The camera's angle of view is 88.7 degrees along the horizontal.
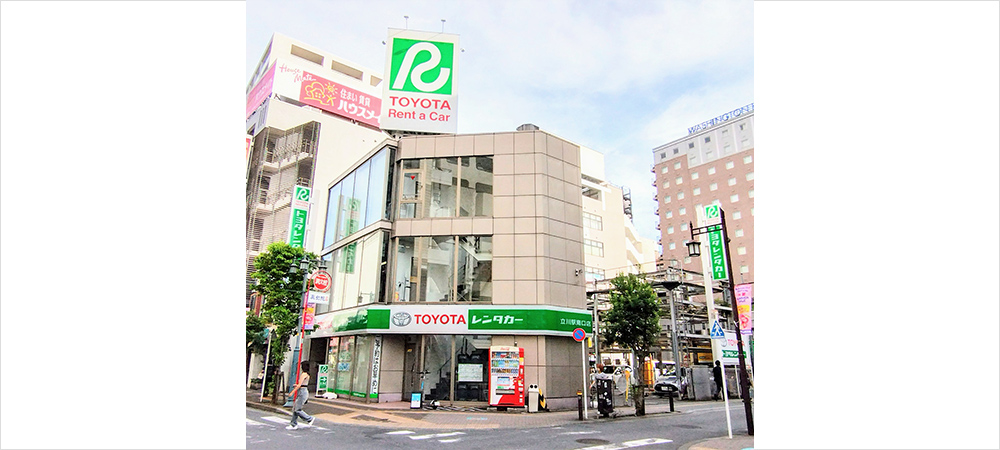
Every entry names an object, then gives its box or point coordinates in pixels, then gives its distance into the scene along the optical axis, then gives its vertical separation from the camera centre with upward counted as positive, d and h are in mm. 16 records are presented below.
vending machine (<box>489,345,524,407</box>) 17141 -753
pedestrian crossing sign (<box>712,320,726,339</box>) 11984 +567
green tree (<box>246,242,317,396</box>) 20172 +2523
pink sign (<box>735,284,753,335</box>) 13812 +1383
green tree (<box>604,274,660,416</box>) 23750 +1742
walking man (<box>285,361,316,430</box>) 12134 -1091
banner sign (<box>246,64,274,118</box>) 48369 +24772
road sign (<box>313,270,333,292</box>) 17250 +2324
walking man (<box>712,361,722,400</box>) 16312 -484
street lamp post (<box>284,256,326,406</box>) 17373 +1854
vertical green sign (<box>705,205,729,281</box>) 19531 +3936
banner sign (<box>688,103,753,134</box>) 64250 +30137
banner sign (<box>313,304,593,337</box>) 17812 +1135
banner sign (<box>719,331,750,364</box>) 11844 +129
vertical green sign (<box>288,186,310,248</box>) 27333 +7199
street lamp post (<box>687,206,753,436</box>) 11938 +1603
